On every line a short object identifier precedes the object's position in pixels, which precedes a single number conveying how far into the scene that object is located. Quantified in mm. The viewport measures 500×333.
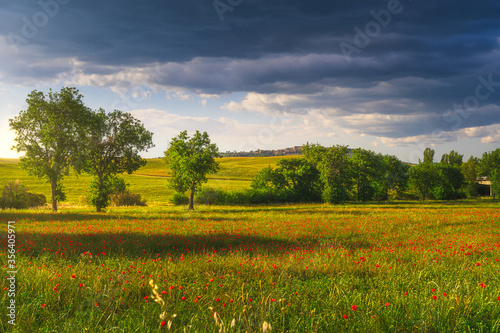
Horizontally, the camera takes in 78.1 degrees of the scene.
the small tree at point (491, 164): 64250
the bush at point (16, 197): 34531
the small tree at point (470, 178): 69938
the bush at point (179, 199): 46625
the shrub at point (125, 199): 47312
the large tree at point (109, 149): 30203
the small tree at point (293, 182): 50519
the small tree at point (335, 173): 45844
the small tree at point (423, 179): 60441
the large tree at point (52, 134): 27969
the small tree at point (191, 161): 34594
